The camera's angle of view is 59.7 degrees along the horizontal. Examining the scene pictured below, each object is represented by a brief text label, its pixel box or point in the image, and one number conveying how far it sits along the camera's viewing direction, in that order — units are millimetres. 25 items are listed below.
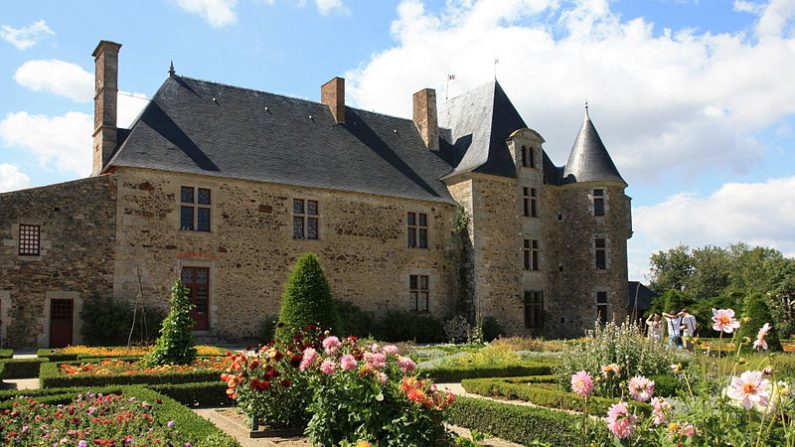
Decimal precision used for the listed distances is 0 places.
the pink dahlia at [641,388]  4133
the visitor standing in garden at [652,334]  9469
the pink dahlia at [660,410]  3949
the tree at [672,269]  55938
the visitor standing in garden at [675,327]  14750
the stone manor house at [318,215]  16969
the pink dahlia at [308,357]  6430
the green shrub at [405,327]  21031
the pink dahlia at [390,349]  6035
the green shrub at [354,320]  20127
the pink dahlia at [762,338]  3891
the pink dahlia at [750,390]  3438
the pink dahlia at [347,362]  5594
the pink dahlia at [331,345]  6270
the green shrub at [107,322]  16688
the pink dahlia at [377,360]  5648
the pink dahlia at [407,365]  5695
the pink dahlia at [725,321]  4078
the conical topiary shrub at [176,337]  11617
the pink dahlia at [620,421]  3742
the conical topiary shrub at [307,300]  12328
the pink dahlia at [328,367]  5789
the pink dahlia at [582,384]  3943
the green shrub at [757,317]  15438
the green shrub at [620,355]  8930
